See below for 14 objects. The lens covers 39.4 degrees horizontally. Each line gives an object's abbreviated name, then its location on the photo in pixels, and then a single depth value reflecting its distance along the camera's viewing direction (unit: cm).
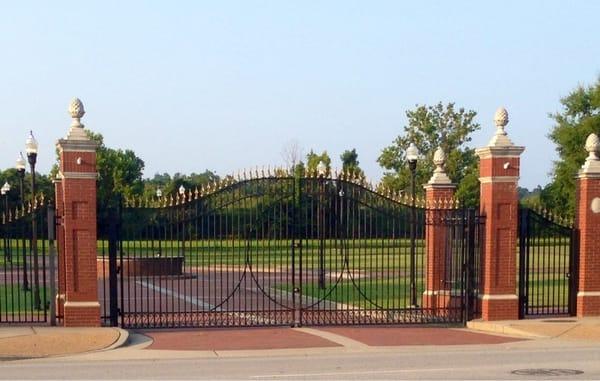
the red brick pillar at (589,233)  1833
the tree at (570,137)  6197
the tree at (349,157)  7979
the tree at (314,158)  4167
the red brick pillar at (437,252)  1888
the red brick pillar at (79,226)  1620
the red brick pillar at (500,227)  1769
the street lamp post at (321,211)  1762
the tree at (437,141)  5897
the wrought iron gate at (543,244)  1795
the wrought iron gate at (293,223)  1697
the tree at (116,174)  6174
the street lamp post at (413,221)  1820
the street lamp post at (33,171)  1909
